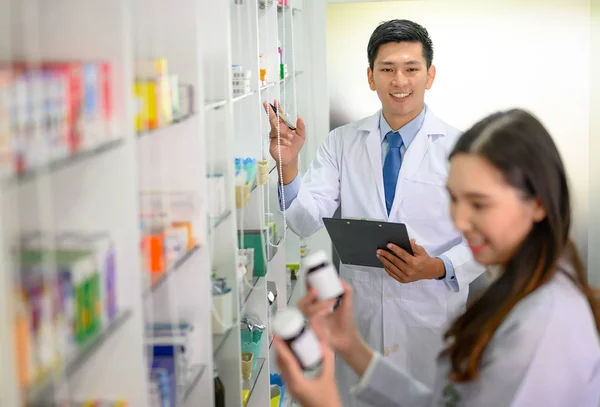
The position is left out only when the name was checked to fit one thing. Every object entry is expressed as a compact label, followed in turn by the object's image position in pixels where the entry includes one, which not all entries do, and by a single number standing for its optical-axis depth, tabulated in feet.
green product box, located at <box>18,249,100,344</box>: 4.54
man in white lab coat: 9.96
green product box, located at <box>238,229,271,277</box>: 9.37
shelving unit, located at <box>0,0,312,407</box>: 4.09
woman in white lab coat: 4.94
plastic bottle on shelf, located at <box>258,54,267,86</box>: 10.53
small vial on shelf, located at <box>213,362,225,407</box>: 7.96
